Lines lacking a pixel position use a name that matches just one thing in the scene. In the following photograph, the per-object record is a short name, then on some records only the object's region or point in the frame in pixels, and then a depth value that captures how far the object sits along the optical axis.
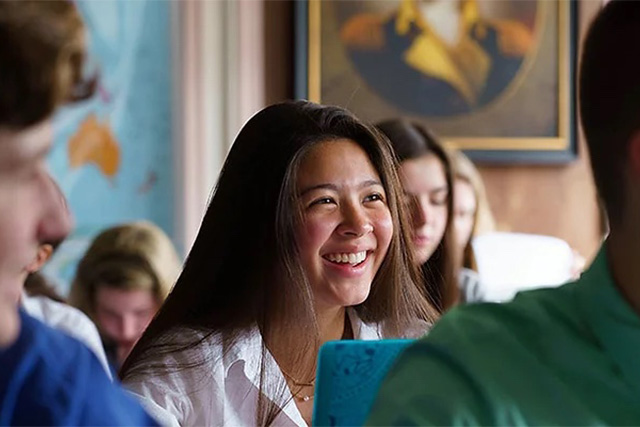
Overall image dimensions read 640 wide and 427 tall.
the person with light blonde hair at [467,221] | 7.50
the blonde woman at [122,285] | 6.59
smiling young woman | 3.96
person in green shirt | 2.13
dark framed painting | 9.99
